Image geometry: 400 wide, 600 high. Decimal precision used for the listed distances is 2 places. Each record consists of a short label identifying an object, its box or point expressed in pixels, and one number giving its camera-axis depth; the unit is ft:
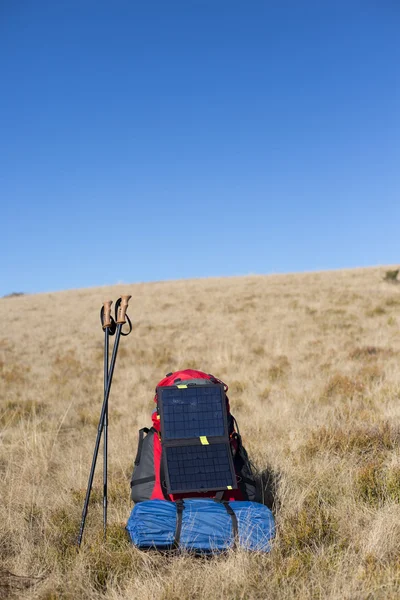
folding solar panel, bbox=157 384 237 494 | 12.87
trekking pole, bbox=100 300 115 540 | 13.16
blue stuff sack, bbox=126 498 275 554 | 11.03
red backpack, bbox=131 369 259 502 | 13.30
